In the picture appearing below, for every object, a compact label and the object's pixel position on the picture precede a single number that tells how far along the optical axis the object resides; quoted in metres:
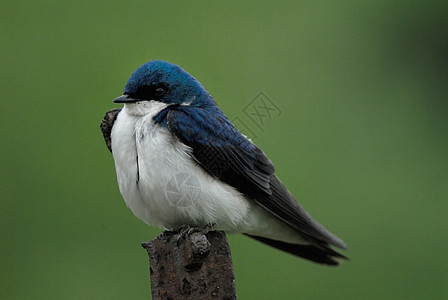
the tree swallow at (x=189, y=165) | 3.23
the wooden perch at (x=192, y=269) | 3.14
